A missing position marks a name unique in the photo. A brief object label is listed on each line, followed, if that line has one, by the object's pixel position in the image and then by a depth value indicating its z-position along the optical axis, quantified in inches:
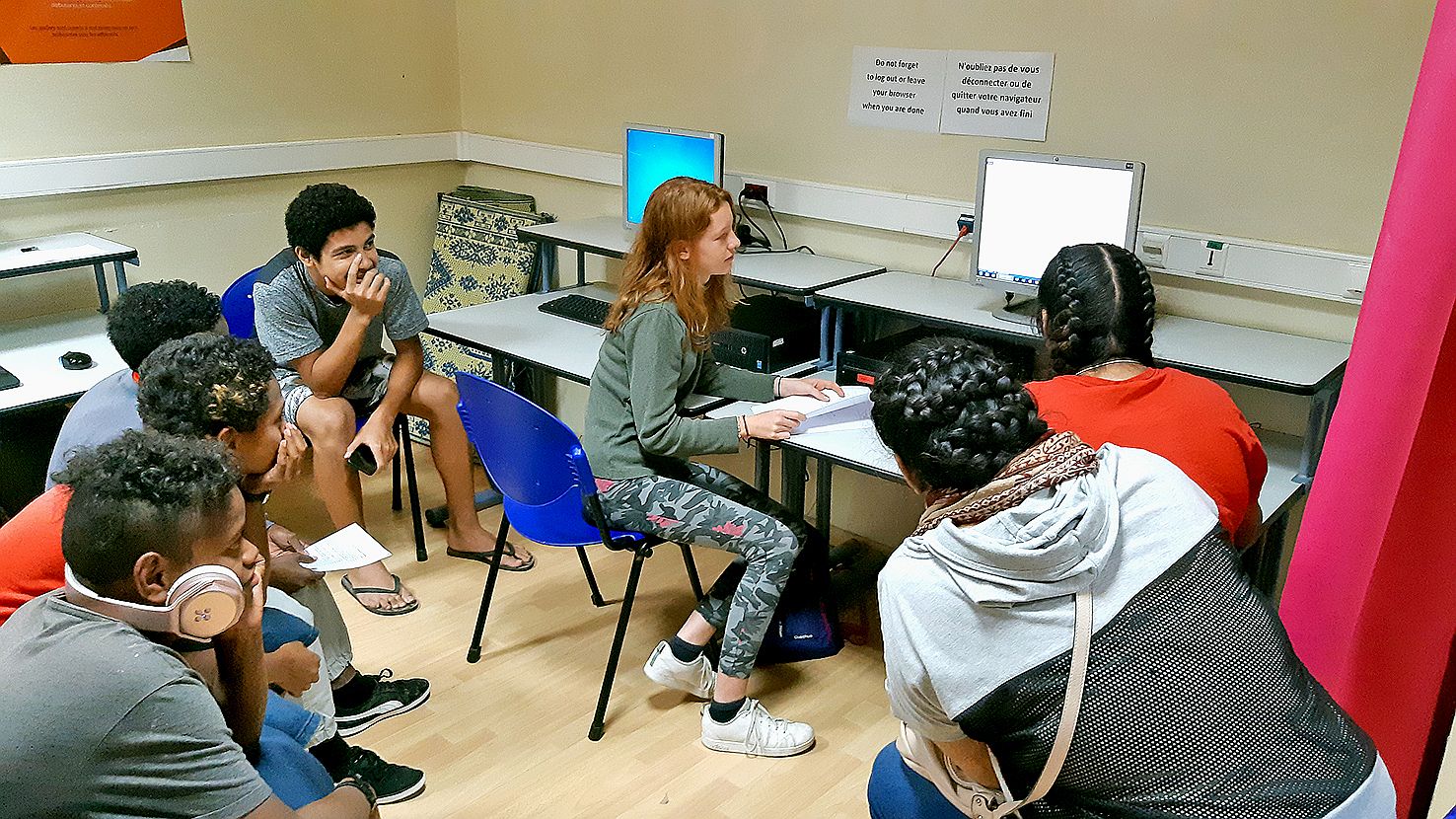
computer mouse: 109.3
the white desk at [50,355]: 101.7
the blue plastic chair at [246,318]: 125.9
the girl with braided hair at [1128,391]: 67.7
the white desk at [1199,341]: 86.0
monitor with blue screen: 119.8
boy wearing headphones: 43.9
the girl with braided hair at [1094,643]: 44.7
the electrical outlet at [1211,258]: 98.5
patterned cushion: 151.4
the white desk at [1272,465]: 85.0
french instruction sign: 107.2
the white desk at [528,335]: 111.2
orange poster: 121.5
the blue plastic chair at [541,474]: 88.1
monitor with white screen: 95.1
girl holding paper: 89.9
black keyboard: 127.1
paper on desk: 94.4
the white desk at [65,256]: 114.7
